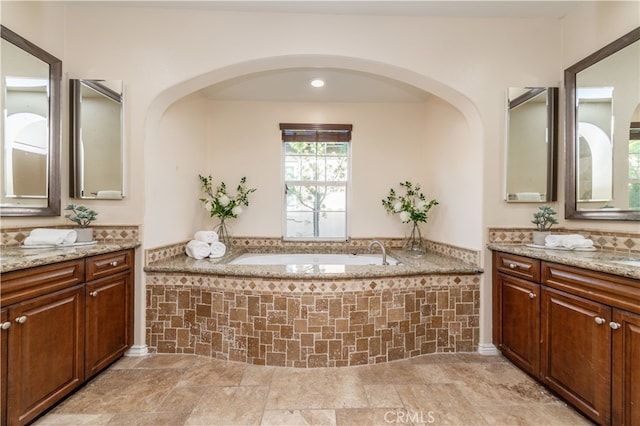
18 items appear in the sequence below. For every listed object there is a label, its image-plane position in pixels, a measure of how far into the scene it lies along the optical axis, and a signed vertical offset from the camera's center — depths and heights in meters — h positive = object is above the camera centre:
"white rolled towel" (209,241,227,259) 2.69 -0.36
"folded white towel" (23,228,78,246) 1.86 -0.17
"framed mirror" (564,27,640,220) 1.86 +0.57
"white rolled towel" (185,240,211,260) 2.62 -0.34
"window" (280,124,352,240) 3.54 +0.29
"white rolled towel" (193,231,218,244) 2.73 -0.23
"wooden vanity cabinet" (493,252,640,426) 1.36 -0.68
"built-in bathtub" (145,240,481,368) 2.11 -0.76
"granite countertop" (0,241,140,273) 1.41 -0.24
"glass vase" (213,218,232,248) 3.36 -0.26
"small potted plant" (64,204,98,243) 2.08 -0.05
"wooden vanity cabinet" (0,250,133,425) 1.39 -0.68
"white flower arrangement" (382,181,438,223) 3.13 +0.10
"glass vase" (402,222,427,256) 3.20 -0.33
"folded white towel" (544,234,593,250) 1.96 -0.19
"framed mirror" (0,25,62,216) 1.83 +0.57
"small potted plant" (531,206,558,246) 2.20 -0.07
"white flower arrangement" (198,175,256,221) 3.19 +0.15
